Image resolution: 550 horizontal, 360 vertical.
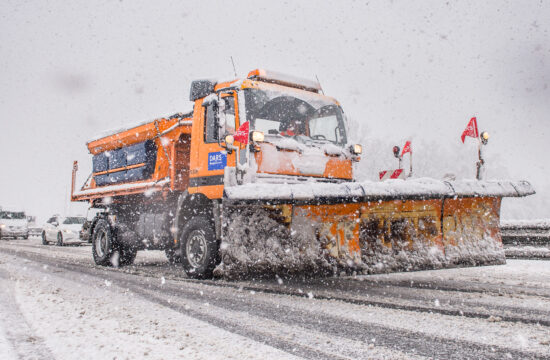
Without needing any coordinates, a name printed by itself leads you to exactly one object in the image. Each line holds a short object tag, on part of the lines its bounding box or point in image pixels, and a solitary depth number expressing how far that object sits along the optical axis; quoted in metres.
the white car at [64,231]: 20.30
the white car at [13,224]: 25.69
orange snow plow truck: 5.55
